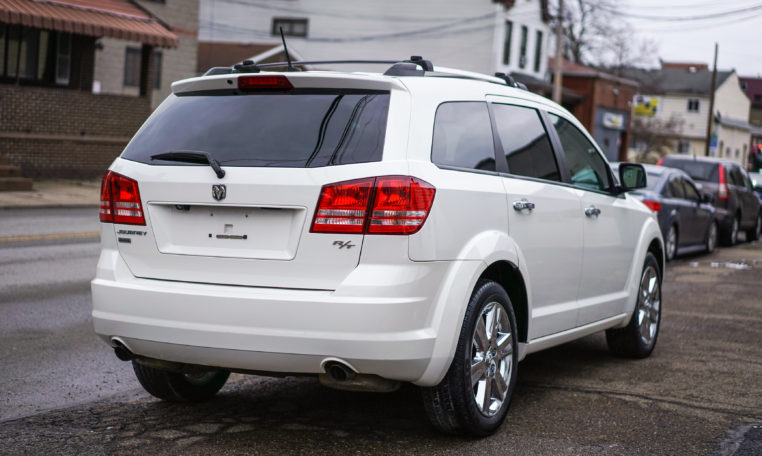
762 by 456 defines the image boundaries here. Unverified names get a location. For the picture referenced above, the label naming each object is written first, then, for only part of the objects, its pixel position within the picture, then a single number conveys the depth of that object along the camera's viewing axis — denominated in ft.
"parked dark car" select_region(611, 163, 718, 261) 48.47
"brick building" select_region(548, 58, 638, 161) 186.91
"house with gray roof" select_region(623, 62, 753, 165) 277.64
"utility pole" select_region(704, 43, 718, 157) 173.91
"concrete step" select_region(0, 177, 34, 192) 68.90
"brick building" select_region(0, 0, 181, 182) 79.00
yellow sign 223.59
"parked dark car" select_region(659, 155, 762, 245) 63.41
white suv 14.40
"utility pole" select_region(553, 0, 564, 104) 113.29
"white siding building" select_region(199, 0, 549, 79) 150.71
